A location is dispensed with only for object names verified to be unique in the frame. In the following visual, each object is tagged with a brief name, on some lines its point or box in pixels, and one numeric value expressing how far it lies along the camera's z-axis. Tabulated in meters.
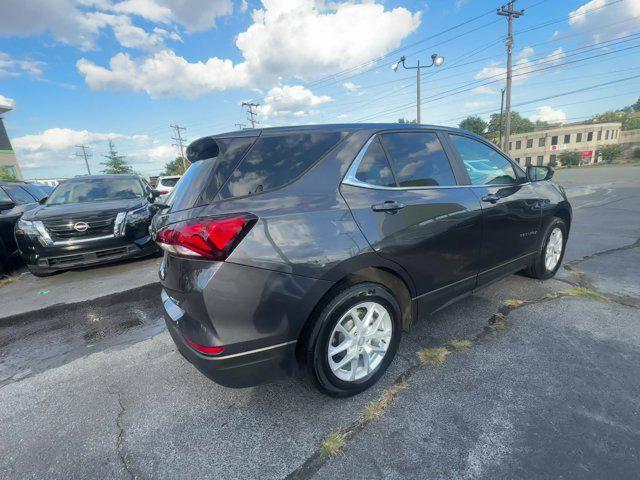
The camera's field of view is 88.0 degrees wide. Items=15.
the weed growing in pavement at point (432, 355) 2.53
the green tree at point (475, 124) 76.29
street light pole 17.91
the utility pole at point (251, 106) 40.93
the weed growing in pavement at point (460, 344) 2.68
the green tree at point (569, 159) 56.16
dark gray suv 1.76
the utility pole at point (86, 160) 67.97
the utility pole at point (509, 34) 20.36
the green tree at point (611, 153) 55.80
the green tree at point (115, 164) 61.78
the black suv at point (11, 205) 5.46
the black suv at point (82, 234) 4.76
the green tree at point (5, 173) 33.30
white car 15.51
